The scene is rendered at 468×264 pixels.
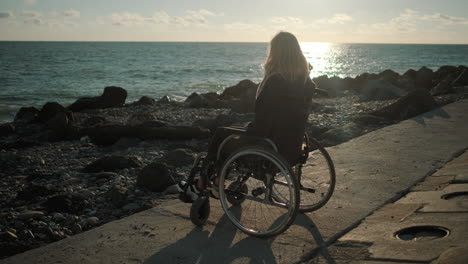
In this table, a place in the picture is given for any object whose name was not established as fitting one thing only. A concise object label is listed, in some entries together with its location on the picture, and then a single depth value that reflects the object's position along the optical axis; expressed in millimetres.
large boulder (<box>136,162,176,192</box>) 5613
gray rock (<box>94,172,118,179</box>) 6507
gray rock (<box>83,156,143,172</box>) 6906
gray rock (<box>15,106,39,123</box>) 15076
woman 3639
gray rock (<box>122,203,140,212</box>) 5041
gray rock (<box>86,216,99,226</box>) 4645
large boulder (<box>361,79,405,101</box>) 16344
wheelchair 3510
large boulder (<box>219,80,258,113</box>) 13555
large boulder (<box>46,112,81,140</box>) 10242
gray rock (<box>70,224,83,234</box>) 4471
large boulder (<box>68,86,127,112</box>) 17156
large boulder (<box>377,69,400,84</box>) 25244
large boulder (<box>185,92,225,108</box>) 16797
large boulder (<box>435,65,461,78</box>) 23762
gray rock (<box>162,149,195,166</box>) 7188
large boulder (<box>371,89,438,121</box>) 9906
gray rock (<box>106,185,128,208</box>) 5238
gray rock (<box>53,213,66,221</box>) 4777
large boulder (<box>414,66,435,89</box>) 21875
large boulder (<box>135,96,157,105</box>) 18911
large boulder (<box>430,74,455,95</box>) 14891
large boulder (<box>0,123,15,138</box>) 11930
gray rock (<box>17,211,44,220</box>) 4766
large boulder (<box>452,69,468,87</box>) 18091
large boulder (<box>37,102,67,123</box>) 13773
